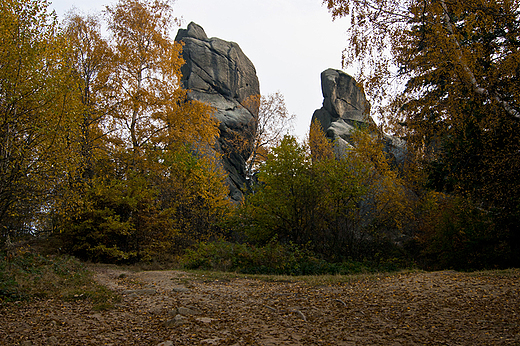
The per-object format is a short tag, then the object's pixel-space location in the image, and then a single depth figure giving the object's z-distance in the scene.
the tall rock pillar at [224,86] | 27.03
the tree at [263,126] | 29.30
